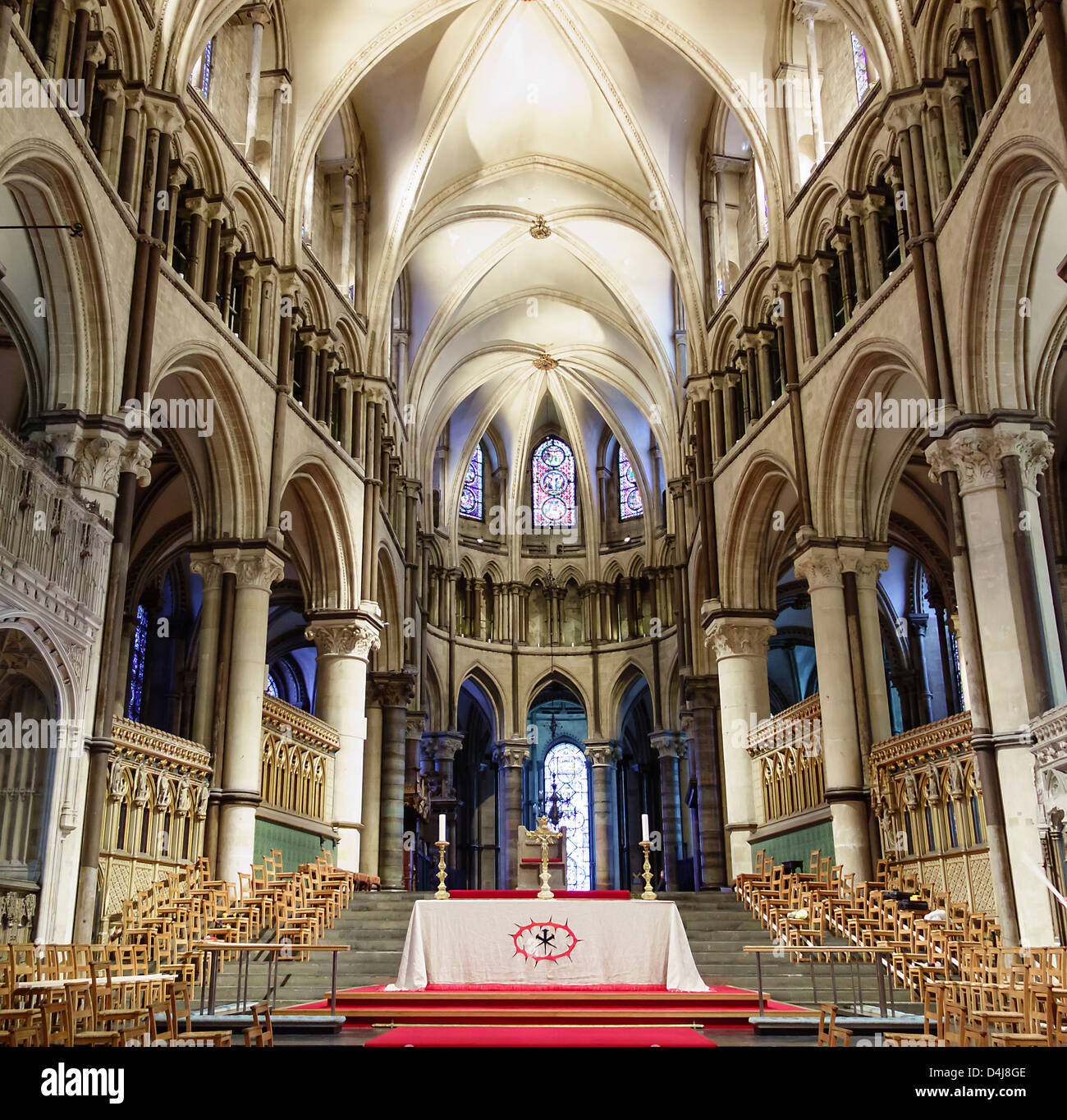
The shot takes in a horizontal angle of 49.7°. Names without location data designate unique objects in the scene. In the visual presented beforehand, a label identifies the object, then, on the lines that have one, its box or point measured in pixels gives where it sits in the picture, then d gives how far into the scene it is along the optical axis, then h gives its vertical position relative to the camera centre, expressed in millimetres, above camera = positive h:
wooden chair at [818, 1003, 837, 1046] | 6032 -515
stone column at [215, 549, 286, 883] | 16953 +3274
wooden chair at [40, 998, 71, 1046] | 6035 -425
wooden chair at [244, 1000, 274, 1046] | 5923 -470
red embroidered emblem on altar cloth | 10781 -53
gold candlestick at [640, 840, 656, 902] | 13922 +641
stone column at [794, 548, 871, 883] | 17094 +3191
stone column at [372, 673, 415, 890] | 26453 +3805
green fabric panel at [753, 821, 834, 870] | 18516 +1442
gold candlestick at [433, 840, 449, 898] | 13570 +756
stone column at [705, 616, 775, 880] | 22359 +4203
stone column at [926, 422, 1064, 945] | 12578 +3505
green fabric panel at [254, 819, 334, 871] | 18469 +1570
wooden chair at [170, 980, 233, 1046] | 6375 -522
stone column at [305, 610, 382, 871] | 22188 +4471
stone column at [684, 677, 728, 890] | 26125 +3472
